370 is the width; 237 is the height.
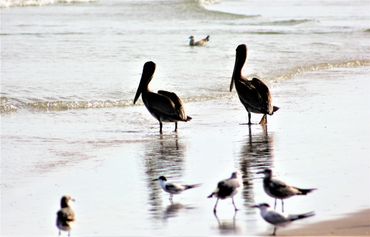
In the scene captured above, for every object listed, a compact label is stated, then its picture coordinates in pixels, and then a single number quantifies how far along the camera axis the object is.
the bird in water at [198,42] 52.97
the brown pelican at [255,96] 29.61
